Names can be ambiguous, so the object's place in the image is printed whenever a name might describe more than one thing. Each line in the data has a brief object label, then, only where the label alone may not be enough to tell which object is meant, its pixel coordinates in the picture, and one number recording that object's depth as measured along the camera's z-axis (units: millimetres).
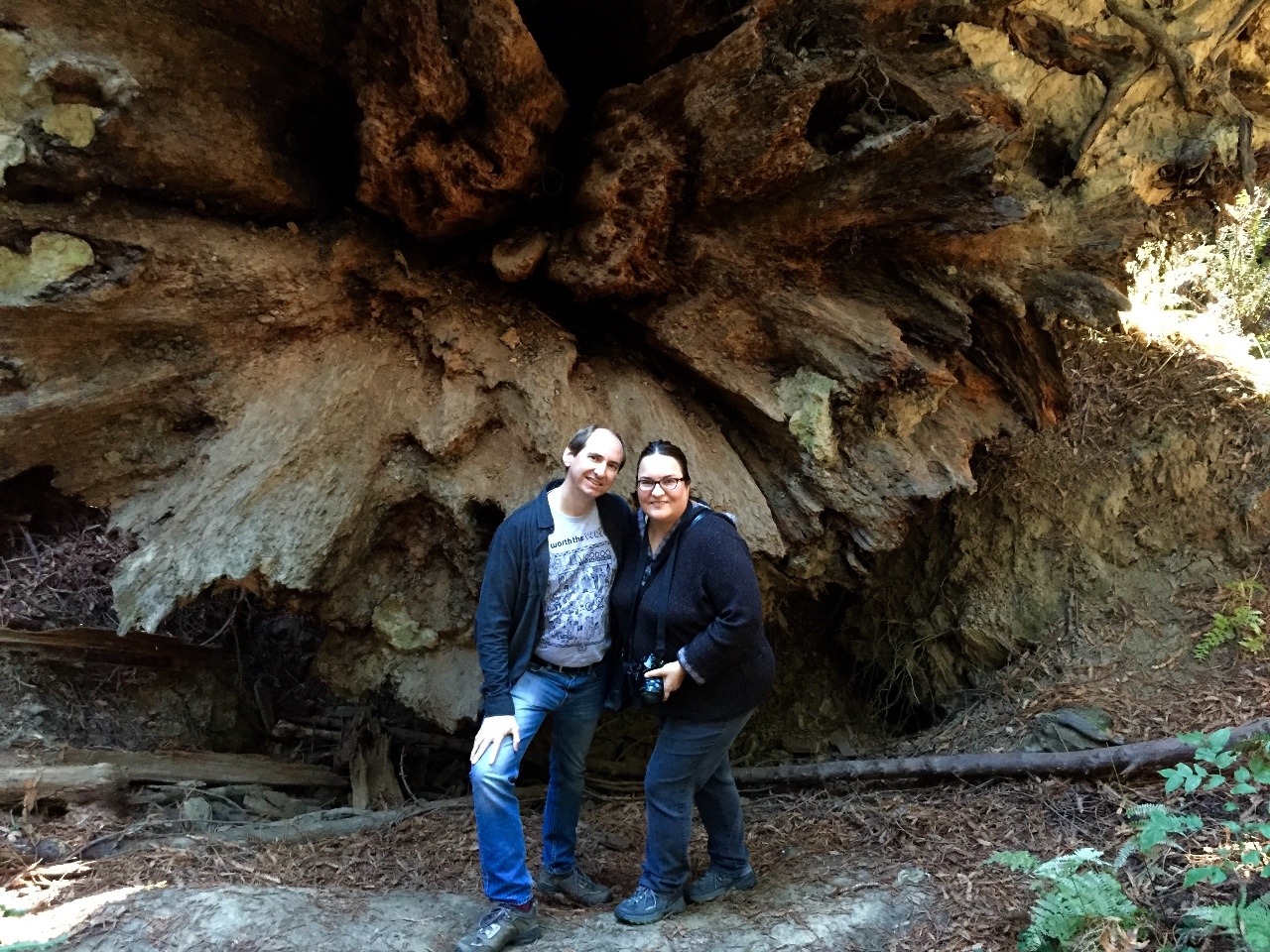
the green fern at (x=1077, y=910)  2850
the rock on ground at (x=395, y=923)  3080
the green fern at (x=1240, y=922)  2564
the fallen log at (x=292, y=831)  3966
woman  3070
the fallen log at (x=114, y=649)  4734
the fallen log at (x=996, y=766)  3883
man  3107
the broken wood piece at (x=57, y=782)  4000
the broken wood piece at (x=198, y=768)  4375
